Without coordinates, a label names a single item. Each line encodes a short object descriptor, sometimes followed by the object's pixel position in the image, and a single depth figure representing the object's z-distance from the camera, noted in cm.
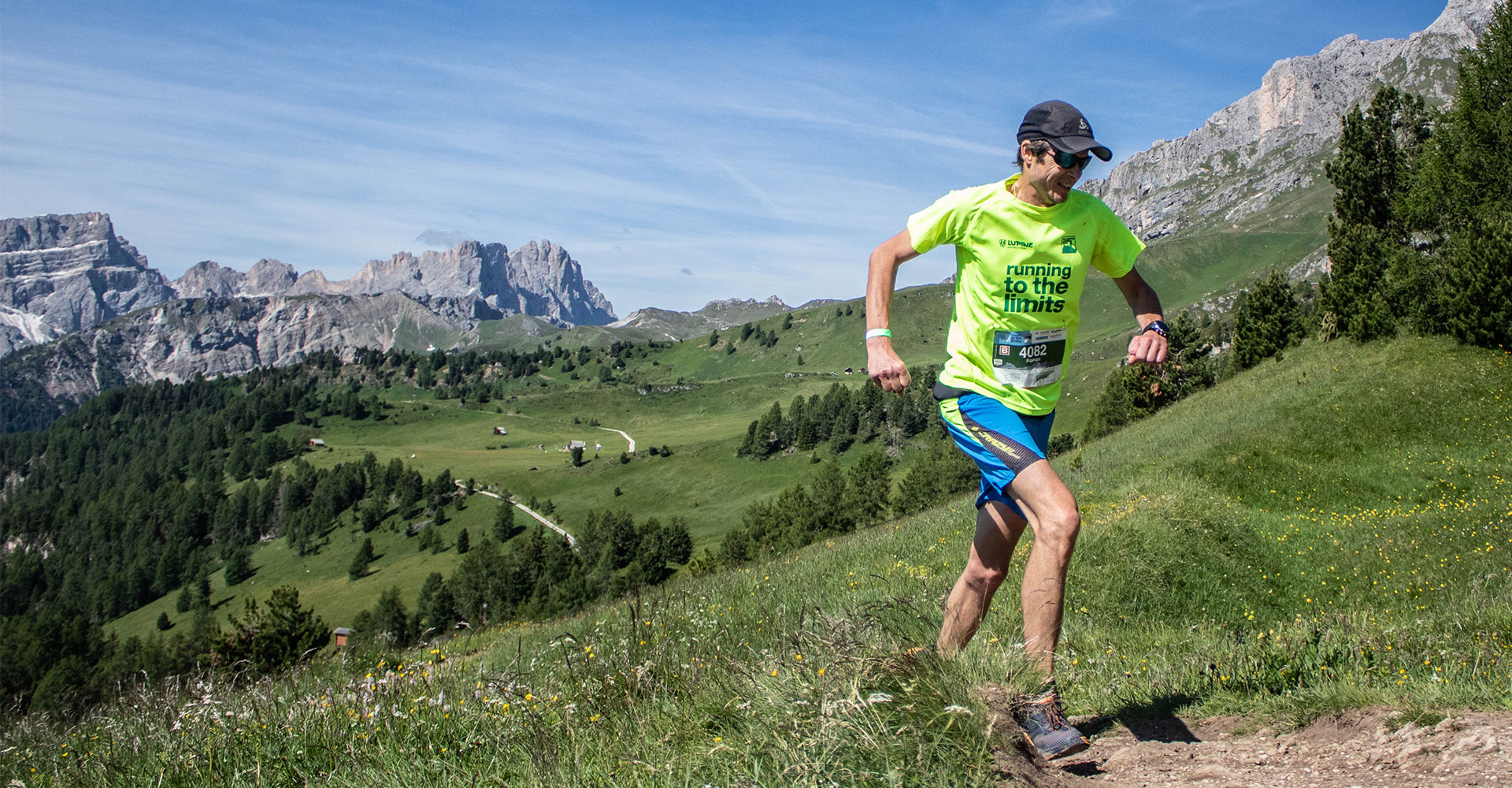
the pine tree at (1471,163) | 2978
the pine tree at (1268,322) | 4694
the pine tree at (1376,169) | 4228
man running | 454
